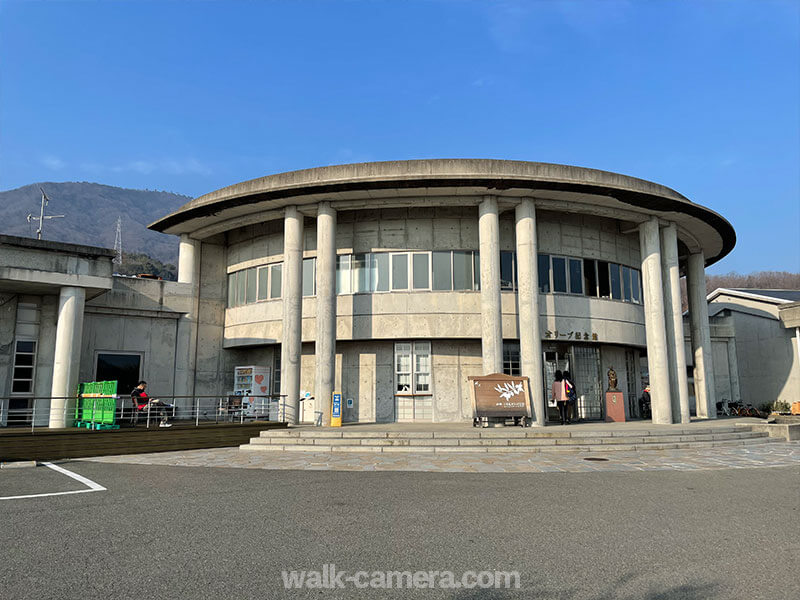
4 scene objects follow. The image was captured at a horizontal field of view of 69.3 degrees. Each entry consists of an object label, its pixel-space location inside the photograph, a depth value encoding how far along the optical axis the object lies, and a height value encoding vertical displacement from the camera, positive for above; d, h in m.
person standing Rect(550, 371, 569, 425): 19.38 -0.10
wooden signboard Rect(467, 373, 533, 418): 17.78 -0.09
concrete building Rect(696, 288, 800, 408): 30.62 +2.37
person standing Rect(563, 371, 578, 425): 19.42 -0.07
